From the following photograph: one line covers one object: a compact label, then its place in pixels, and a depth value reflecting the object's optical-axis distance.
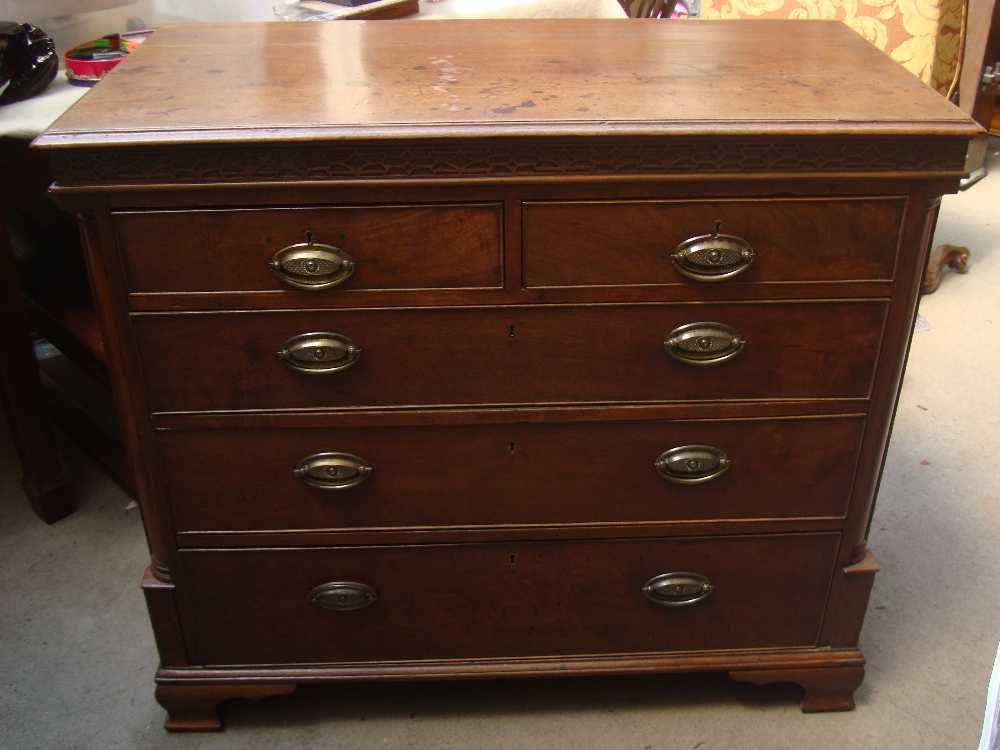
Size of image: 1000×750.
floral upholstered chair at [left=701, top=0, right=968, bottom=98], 2.22
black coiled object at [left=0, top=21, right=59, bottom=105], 1.60
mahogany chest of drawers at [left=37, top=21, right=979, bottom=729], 1.13
